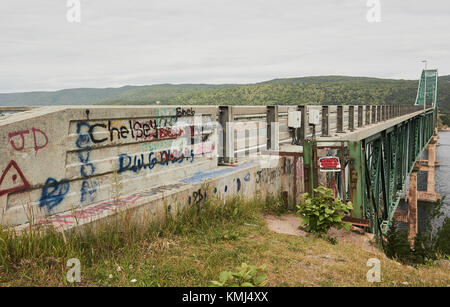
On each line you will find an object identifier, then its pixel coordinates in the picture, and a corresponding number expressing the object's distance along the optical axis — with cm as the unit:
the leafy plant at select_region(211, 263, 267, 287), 317
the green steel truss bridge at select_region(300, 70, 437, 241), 707
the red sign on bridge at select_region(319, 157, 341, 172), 707
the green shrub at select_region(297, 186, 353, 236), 626
